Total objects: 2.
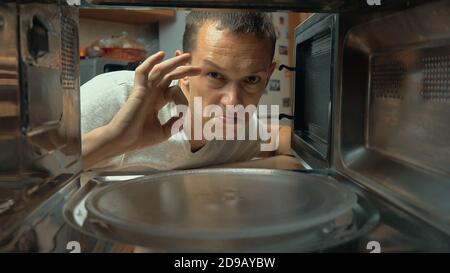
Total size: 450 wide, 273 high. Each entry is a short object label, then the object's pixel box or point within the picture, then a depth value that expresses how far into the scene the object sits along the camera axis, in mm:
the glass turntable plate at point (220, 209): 492
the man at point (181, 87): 938
